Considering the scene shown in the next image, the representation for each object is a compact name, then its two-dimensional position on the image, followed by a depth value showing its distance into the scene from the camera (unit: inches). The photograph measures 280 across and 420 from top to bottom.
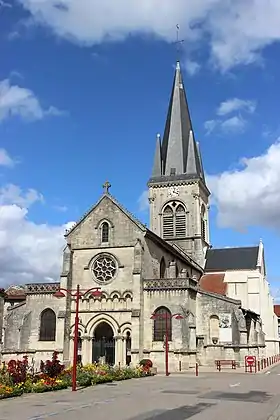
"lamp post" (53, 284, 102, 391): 781.5
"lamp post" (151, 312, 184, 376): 1435.5
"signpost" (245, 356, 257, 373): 1285.7
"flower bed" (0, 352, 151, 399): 706.8
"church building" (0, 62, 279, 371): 1467.8
